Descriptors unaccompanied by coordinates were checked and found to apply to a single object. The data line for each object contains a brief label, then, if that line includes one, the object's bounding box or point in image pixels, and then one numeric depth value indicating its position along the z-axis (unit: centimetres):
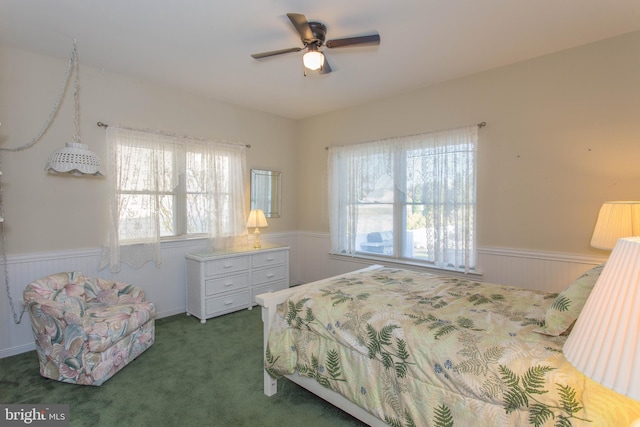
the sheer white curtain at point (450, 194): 328
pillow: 147
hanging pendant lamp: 244
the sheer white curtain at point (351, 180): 400
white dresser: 360
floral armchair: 230
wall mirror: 454
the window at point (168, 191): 336
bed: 126
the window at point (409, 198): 333
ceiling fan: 211
